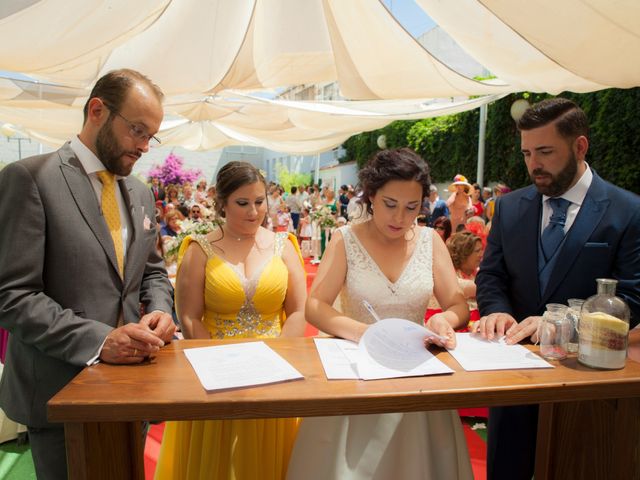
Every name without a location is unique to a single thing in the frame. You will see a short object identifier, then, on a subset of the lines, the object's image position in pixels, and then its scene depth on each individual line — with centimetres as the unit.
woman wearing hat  746
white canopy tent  282
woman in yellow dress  243
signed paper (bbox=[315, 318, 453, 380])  143
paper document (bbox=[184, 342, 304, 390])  132
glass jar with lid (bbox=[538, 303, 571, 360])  156
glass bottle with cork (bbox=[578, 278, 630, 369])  142
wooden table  121
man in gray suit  153
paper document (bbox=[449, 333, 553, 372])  148
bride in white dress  167
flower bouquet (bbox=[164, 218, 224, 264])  471
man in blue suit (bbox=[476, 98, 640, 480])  198
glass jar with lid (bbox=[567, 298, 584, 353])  158
